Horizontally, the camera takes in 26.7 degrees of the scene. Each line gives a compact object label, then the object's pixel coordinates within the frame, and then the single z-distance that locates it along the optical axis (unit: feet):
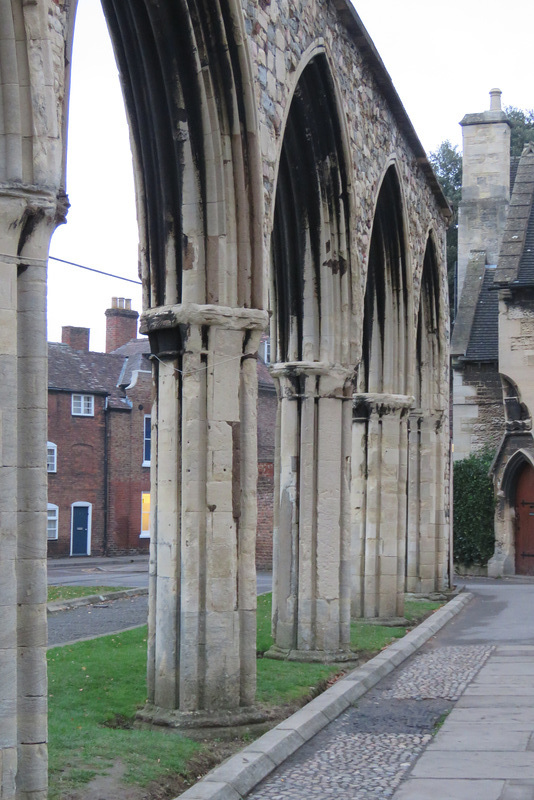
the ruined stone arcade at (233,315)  17.51
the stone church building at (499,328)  86.28
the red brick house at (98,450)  113.19
